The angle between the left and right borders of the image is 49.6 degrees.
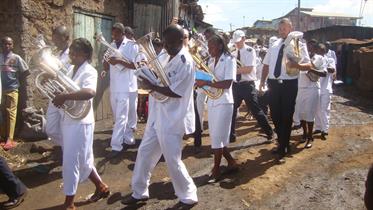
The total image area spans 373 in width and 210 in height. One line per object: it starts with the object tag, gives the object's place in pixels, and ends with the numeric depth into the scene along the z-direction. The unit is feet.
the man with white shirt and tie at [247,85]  25.18
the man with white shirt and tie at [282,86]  20.79
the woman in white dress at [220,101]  17.52
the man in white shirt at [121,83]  22.11
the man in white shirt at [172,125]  14.24
